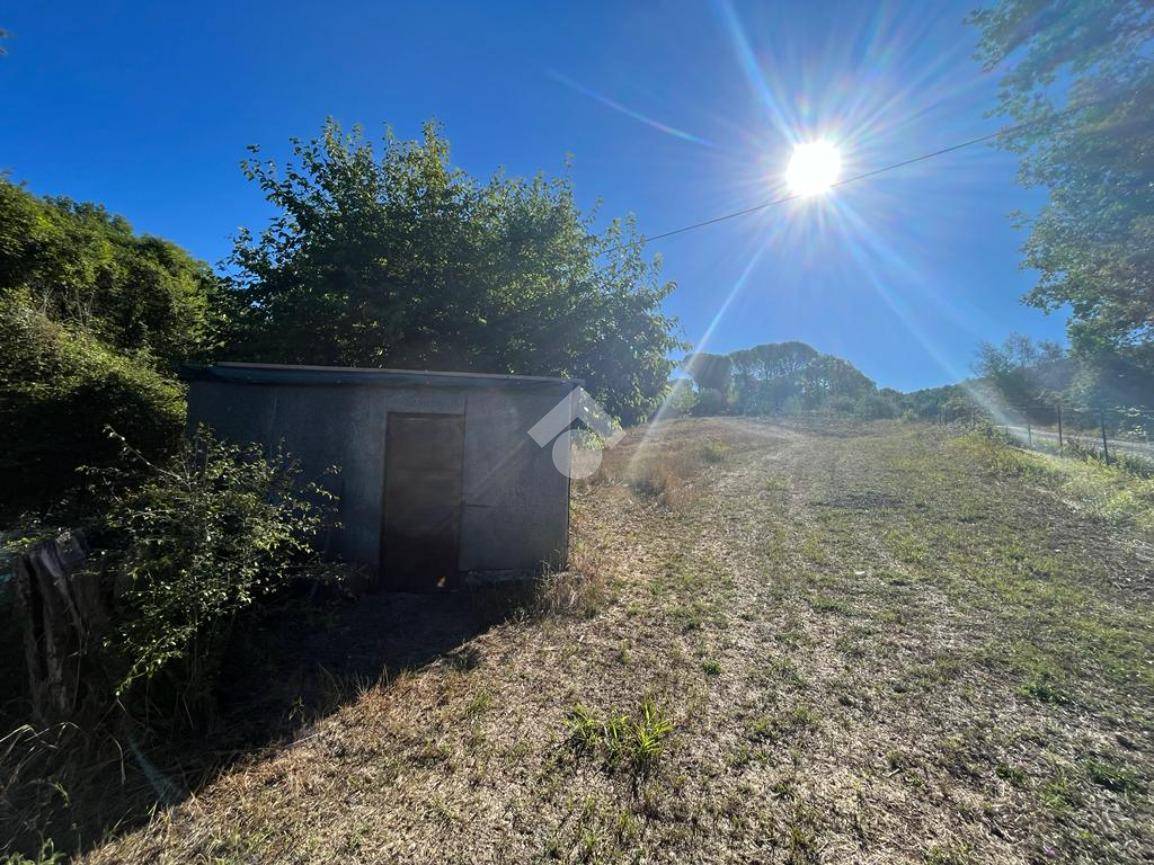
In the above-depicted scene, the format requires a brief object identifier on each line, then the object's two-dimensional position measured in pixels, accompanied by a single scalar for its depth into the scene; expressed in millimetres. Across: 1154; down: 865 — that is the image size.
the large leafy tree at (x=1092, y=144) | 7242
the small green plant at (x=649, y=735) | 2516
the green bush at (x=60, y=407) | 5668
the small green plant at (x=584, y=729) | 2652
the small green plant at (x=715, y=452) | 14453
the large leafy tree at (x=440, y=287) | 7133
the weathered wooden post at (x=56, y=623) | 2283
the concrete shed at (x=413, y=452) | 4750
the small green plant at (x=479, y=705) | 2943
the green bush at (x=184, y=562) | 2365
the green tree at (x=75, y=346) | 5801
